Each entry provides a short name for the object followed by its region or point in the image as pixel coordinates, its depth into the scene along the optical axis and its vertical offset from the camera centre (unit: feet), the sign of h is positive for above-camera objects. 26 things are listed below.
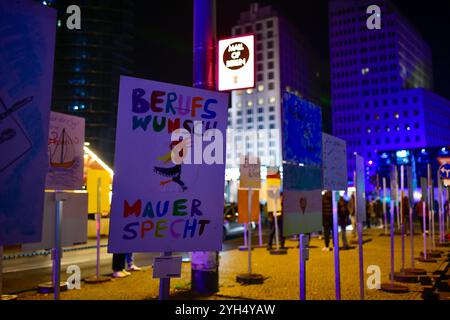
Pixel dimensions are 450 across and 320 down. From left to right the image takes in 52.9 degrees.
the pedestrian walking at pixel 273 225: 53.11 -2.37
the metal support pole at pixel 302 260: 16.07 -1.93
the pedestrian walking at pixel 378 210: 101.91 -0.64
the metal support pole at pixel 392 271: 27.35 -3.93
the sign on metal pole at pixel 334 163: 19.98 +2.04
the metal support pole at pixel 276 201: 54.46 +0.65
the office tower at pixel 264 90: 384.27 +103.76
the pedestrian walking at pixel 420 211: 67.99 -0.52
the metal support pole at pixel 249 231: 31.64 -1.84
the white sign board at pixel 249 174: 38.55 +2.74
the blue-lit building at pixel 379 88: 402.93 +115.33
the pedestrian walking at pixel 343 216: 53.21 -1.10
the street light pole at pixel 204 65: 26.53 +8.49
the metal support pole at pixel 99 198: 33.06 +0.52
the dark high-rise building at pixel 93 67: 251.80 +77.80
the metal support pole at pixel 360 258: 20.69 -2.45
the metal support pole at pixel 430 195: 47.13 +1.38
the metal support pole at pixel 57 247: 18.19 -1.72
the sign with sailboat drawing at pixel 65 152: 21.27 +2.53
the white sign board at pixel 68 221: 21.13 -0.77
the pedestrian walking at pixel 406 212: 60.23 -0.77
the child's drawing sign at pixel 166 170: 12.44 +1.02
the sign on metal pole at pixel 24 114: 9.68 +2.02
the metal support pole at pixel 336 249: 19.77 -1.90
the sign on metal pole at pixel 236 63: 27.14 +8.61
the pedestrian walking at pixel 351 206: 65.95 +0.07
